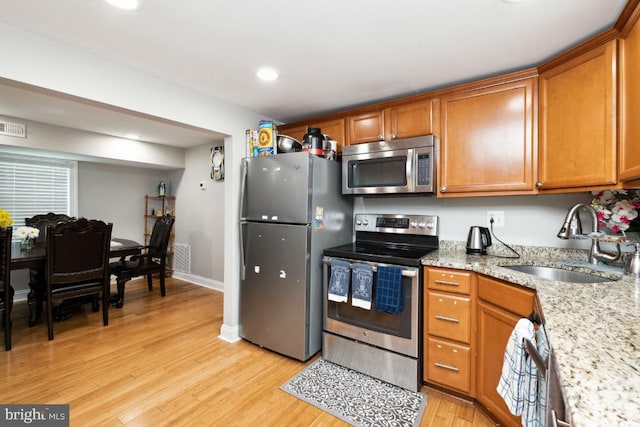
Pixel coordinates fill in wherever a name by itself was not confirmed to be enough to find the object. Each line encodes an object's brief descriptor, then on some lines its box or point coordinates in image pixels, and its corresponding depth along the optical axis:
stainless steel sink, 1.59
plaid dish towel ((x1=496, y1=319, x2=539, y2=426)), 1.00
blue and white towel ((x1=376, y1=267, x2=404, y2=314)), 1.95
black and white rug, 1.72
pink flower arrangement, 1.63
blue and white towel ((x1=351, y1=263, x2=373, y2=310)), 2.07
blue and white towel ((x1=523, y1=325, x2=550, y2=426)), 0.89
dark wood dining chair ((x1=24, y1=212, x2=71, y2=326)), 2.97
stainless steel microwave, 2.16
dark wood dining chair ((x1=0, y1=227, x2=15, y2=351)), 2.34
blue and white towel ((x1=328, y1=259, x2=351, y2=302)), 2.19
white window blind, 3.77
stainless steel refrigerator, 2.30
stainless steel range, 1.96
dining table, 2.62
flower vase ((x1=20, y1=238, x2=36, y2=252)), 3.03
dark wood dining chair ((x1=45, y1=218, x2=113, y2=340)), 2.67
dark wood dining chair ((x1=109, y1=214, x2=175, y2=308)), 3.57
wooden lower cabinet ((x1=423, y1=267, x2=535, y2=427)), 1.60
